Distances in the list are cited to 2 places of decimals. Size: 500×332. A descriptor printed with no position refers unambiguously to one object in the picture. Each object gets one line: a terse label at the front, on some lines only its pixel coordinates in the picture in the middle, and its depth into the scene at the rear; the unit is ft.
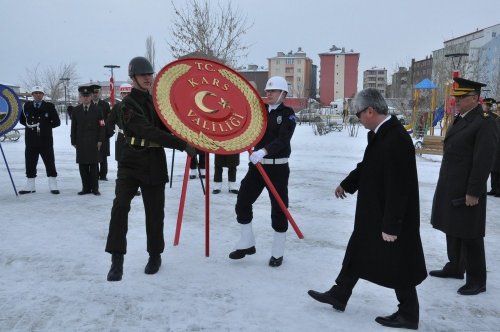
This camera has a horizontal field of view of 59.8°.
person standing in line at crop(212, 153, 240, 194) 26.40
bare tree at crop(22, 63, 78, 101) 178.09
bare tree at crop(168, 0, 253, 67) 53.67
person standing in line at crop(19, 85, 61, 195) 24.99
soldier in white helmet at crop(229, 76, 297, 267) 14.24
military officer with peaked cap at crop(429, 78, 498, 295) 11.85
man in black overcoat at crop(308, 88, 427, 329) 9.35
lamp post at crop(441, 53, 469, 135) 49.22
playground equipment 65.36
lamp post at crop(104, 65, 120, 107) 35.32
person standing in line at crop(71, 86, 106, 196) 25.05
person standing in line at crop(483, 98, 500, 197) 26.86
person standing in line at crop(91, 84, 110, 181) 26.22
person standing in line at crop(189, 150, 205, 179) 29.85
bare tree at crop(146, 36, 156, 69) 130.21
